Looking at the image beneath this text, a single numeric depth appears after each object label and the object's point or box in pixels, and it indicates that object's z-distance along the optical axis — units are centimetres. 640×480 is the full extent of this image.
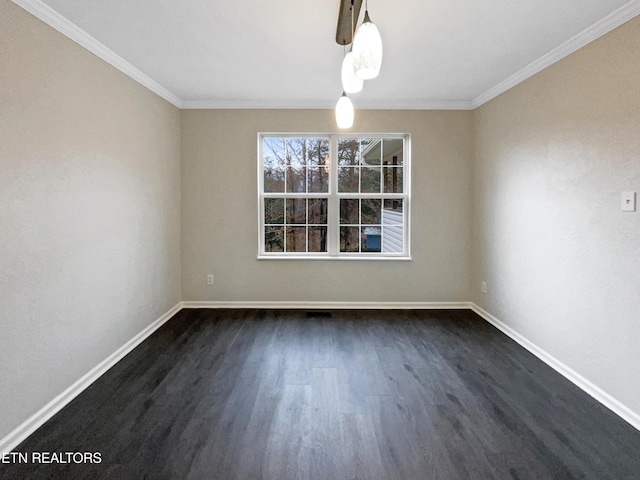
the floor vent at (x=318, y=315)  383
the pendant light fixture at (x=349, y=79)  172
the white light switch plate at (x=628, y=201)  202
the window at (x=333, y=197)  413
